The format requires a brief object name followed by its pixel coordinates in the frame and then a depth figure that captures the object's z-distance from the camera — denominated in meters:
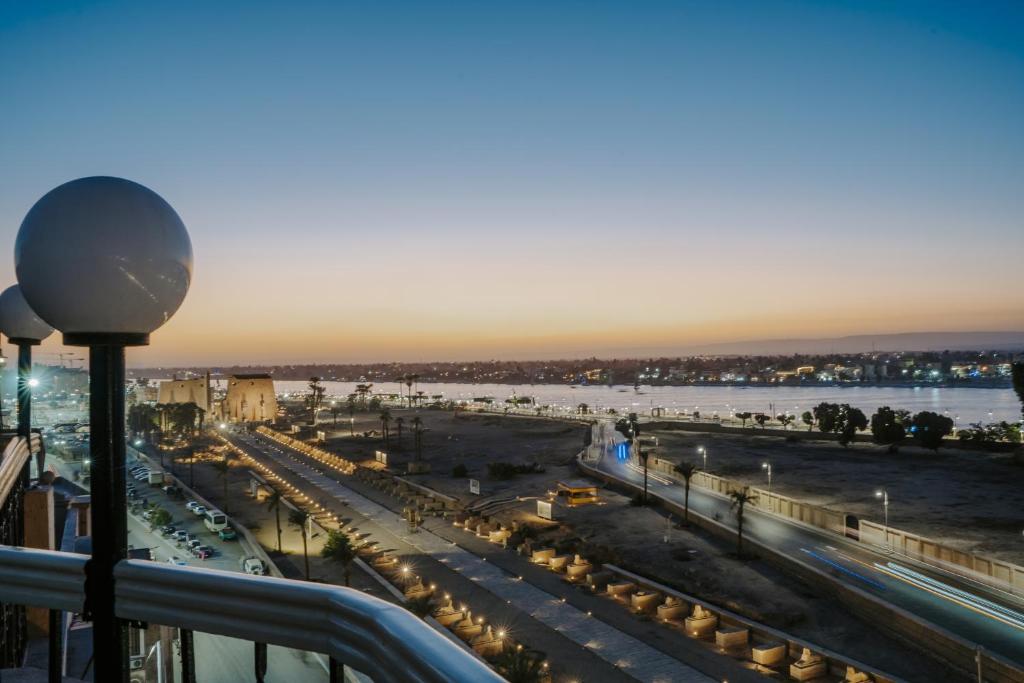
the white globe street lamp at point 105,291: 2.07
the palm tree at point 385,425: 65.70
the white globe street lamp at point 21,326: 4.91
